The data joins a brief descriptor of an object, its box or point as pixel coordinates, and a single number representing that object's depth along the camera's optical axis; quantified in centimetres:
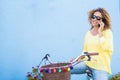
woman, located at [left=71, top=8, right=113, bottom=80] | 348
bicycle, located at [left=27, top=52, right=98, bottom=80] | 307
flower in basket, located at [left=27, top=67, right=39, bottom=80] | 405
